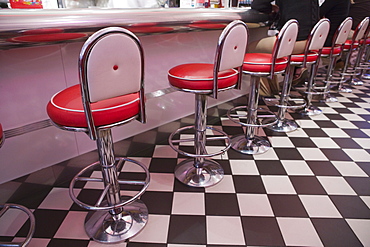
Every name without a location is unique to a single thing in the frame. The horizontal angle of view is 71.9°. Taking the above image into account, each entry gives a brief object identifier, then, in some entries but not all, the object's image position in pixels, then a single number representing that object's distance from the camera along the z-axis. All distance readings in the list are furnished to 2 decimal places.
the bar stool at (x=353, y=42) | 3.87
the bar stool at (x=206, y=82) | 1.60
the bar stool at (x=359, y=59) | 4.35
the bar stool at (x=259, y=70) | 2.15
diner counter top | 1.24
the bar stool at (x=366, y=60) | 4.85
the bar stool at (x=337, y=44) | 3.21
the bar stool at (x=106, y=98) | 1.04
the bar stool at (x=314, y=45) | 2.64
